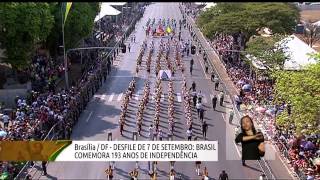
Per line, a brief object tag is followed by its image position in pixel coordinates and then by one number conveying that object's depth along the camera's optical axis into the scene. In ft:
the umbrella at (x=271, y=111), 111.14
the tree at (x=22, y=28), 131.54
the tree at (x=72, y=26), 165.82
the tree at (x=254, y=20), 191.72
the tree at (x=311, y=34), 254.31
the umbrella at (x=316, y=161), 82.24
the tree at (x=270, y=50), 150.30
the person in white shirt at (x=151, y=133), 103.71
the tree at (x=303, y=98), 84.25
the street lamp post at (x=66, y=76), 146.98
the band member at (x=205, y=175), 81.25
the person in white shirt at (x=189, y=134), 102.18
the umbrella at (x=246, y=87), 139.95
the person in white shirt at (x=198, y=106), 122.65
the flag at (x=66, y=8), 146.72
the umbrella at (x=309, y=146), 90.48
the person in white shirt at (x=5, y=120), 105.98
